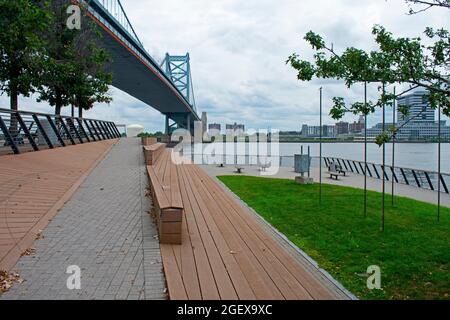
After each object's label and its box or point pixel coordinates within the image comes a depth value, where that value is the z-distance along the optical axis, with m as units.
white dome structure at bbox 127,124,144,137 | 38.38
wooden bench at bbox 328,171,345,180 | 18.88
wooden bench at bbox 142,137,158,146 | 19.18
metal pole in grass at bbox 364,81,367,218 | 7.50
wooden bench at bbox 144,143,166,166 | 11.41
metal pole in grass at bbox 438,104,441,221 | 8.41
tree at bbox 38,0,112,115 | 15.92
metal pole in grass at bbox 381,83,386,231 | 7.09
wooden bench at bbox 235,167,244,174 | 19.67
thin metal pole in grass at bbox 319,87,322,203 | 11.52
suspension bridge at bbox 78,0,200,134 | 22.83
